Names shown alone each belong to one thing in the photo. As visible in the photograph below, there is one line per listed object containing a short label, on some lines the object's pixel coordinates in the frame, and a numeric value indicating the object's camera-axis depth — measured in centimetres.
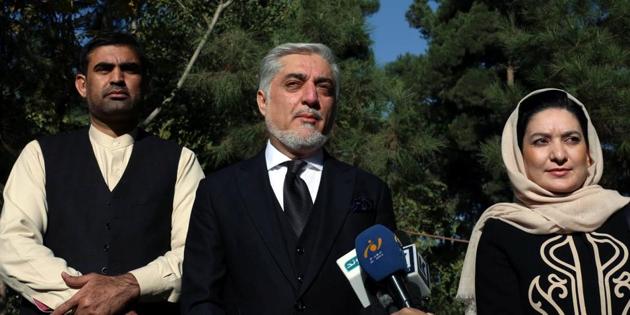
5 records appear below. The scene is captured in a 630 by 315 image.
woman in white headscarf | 320
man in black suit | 330
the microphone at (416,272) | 286
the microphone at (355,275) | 302
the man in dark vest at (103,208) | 353
